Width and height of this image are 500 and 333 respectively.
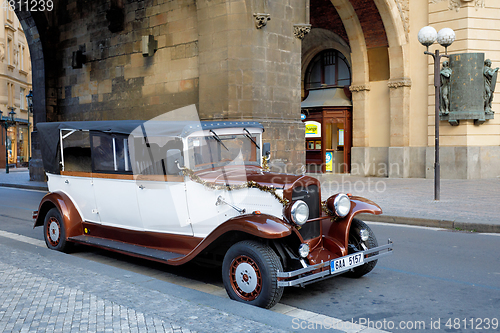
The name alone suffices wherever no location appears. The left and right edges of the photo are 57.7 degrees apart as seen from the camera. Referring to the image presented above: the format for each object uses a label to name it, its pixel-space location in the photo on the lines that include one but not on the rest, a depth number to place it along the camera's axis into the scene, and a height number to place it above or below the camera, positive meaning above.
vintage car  4.45 -0.64
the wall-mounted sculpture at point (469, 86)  17.05 +2.36
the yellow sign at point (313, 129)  21.55 +1.04
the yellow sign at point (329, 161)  21.52 -0.50
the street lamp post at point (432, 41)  11.52 +2.74
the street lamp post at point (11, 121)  28.13 +2.57
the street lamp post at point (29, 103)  30.51 +3.48
